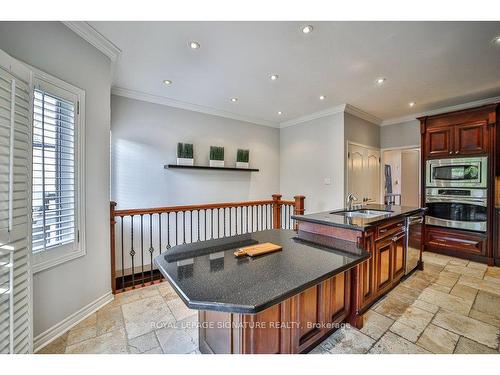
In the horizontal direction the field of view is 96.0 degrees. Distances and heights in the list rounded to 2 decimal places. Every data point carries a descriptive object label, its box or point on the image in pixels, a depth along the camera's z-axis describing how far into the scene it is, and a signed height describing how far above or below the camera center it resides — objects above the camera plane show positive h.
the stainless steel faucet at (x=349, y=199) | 2.75 -0.16
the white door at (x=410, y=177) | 5.52 +0.24
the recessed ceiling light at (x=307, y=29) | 1.94 +1.38
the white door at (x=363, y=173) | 4.25 +0.28
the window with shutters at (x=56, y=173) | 1.71 +0.11
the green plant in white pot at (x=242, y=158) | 4.51 +0.57
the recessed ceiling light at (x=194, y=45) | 2.18 +1.38
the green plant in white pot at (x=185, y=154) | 3.78 +0.55
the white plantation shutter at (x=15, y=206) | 1.29 -0.13
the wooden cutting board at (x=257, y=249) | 1.40 -0.41
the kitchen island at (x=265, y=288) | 0.95 -0.45
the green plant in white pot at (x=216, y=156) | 4.14 +0.56
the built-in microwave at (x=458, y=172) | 3.35 +0.23
